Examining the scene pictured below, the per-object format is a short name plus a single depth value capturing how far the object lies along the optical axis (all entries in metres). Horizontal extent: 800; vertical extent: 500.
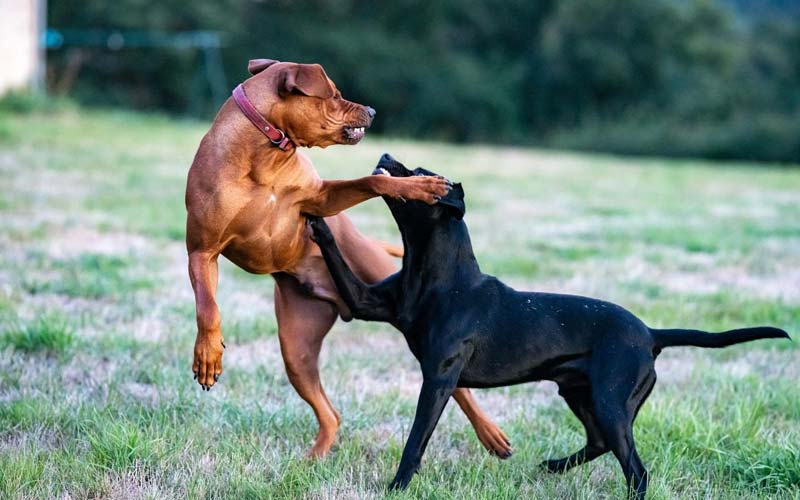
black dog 6.57
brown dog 6.94
